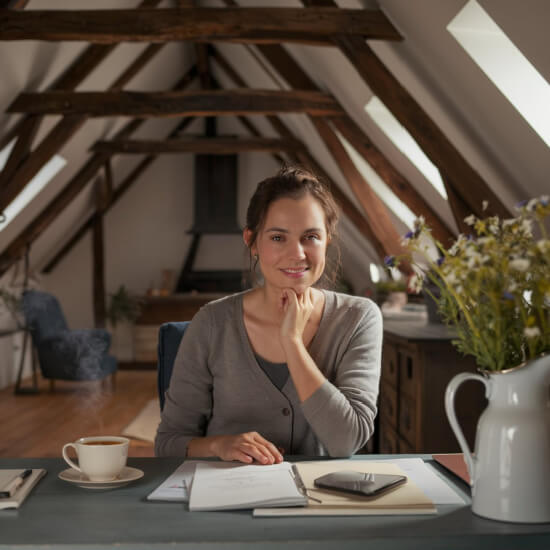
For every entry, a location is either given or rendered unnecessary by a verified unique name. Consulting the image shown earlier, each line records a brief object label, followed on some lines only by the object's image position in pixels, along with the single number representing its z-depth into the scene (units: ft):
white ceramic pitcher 3.02
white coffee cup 3.68
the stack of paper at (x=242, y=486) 3.25
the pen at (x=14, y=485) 3.40
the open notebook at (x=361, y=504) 3.18
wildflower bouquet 3.02
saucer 3.64
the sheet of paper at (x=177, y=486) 3.42
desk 2.85
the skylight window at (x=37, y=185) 20.07
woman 4.75
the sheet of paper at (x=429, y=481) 3.42
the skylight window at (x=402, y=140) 14.53
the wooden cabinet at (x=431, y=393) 8.86
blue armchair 19.72
